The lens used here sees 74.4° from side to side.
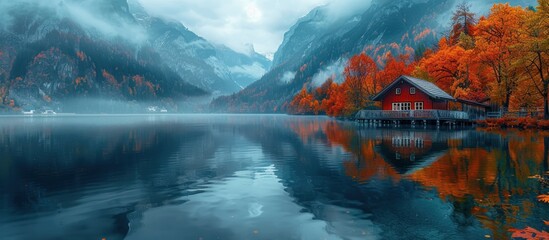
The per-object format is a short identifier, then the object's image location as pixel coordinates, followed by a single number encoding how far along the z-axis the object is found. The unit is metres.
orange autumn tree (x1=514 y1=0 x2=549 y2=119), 41.22
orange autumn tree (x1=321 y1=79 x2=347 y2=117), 102.10
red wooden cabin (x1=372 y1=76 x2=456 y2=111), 59.75
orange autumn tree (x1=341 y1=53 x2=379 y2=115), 86.19
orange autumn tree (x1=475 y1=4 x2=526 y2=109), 52.41
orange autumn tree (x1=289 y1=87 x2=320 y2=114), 163.32
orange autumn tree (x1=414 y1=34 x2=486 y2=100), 60.22
